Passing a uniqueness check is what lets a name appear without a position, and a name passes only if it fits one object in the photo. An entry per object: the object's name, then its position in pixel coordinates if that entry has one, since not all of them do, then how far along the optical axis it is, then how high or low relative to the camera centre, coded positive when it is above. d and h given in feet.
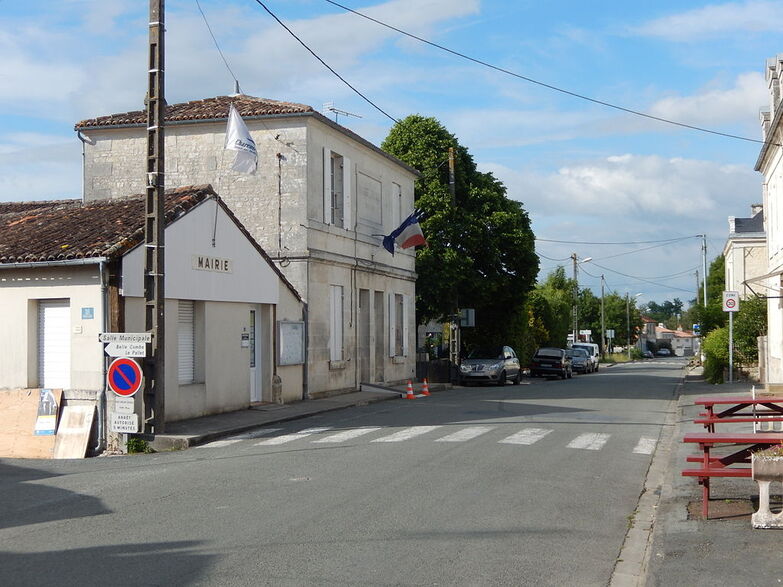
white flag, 59.16 +12.27
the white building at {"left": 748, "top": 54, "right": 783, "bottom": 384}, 82.89 +12.49
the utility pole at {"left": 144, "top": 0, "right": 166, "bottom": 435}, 49.88 +4.68
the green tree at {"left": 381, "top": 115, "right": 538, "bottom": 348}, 122.42 +13.03
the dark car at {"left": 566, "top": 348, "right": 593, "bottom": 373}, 168.14 -6.75
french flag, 95.86 +9.83
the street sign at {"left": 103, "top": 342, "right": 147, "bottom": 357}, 48.47 -1.06
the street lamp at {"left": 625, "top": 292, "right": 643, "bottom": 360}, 316.87 +4.45
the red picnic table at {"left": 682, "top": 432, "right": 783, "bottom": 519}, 27.50 -4.30
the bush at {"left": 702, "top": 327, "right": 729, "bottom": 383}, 107.04 -3.70
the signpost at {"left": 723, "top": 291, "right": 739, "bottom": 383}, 90.66 +2.15
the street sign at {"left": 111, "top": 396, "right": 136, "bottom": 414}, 47.52 -4.02
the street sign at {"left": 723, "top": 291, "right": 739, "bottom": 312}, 90.63 +2.19
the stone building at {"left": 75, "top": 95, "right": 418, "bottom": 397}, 79.15 +12.89
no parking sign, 46.96 -2.44
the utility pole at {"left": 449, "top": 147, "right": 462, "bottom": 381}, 117.70 -0.66
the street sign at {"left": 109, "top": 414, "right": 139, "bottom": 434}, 47.52 -4.99
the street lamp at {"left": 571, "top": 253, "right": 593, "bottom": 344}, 223.51 +15.21
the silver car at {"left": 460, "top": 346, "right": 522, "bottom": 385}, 113.29 -5.13
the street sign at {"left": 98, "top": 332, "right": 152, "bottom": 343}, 48.67 -0.39
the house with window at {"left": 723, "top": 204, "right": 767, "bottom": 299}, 184.34 +14.26
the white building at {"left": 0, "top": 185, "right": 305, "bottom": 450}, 51.03 +1.87
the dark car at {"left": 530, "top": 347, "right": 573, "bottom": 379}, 144.66 -6.16
